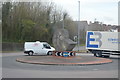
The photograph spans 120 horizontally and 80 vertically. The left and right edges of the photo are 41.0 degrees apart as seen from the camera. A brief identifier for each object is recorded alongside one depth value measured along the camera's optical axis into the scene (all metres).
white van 22.07
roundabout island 14.04
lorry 20.30
